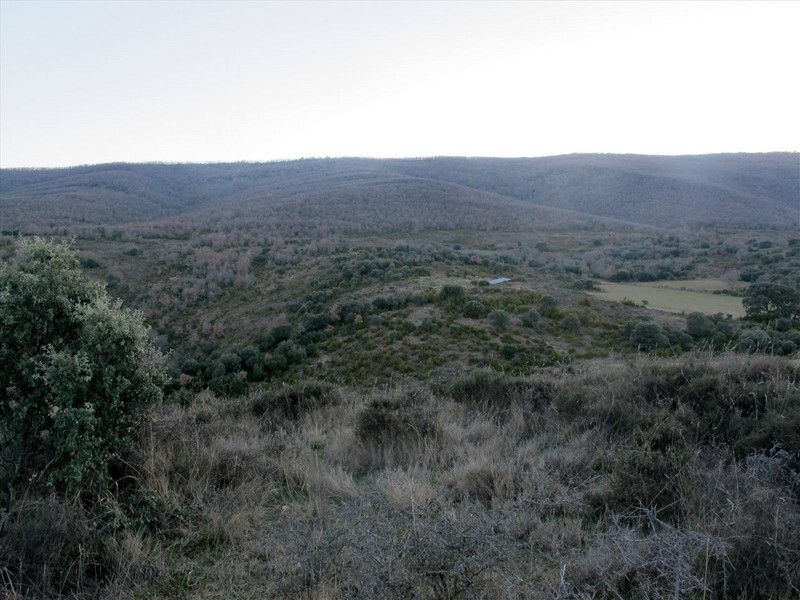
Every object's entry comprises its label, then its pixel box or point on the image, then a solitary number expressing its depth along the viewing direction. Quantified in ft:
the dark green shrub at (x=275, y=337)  67.46
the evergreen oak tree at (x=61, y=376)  9.53
